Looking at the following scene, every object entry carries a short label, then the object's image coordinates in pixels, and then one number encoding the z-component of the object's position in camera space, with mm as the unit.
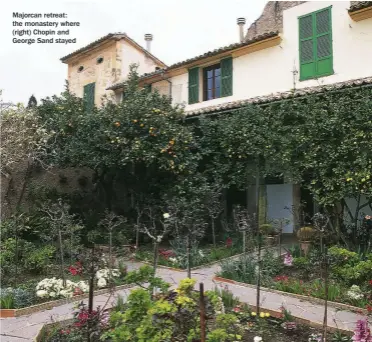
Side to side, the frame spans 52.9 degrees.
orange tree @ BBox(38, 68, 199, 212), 10508
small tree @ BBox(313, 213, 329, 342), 4185
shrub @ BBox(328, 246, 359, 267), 6836
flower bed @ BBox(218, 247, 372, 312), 6012
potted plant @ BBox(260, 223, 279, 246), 10359
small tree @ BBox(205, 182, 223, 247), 10379
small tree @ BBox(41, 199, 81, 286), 7582
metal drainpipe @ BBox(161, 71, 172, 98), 15445
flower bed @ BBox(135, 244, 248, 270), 8789
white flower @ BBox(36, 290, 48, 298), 6459
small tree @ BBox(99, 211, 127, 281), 7311
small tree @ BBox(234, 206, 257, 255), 7892
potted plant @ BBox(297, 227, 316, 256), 8831
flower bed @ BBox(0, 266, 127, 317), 6047
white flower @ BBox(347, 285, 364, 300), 5837
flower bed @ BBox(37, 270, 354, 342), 3342
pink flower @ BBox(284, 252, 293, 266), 7797
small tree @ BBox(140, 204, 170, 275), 10780
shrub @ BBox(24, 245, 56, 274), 8125
